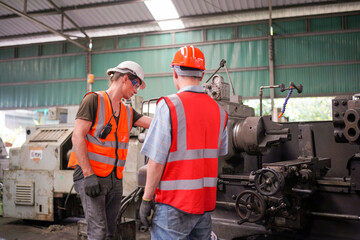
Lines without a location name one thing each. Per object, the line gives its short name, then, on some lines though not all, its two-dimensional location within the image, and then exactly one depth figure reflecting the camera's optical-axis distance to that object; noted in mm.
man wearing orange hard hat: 1110
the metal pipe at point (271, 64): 6279
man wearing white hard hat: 1564
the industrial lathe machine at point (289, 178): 1947
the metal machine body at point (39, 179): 3527
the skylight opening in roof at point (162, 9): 6418
